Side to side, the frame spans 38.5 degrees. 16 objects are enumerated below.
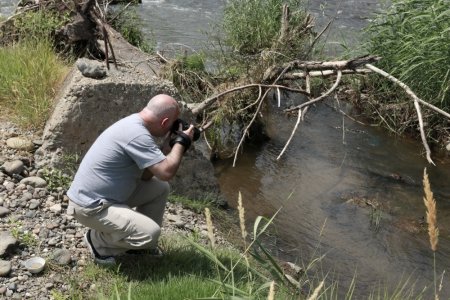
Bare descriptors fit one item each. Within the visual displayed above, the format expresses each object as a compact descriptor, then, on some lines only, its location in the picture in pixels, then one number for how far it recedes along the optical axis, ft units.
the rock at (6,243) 14.12
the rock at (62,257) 14.33
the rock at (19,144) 18.94
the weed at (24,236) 14.76
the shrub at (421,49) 26.32
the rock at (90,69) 18.95
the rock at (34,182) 17.57
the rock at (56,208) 16.66
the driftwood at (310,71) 21.68
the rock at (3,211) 15.83
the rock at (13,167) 17.70
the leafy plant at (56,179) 17.88
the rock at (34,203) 16.51
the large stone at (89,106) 18.63
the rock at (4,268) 13.52
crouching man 13.71
